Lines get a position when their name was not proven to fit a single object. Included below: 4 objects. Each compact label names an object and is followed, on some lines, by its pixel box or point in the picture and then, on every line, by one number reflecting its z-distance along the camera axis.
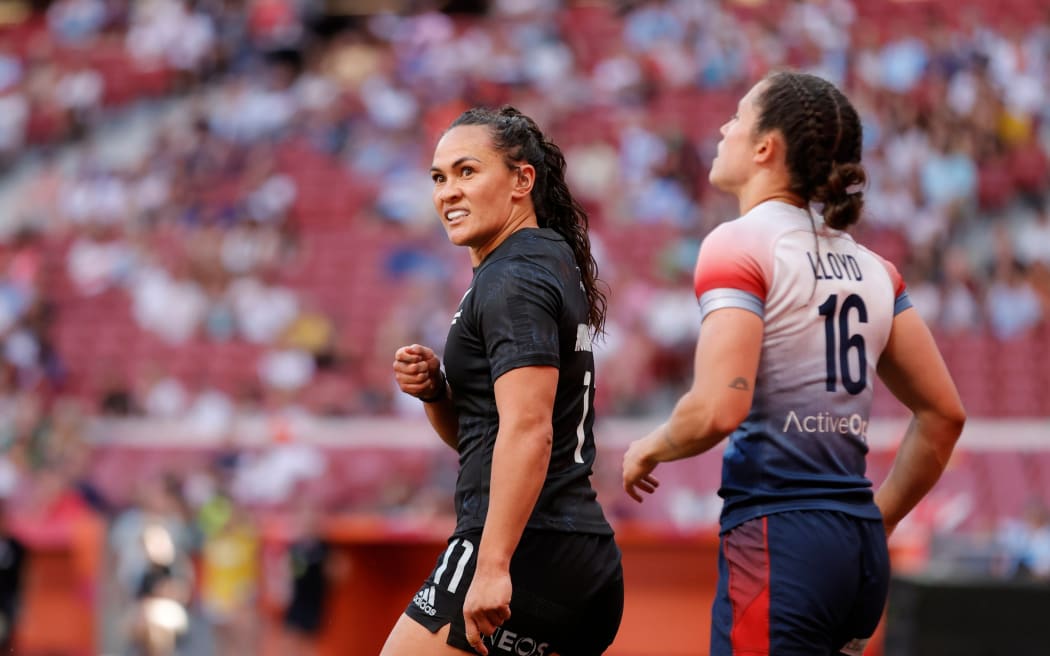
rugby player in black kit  6.13
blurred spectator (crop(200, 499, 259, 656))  20.84
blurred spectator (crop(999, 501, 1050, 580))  17.67
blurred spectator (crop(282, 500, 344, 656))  20.52
